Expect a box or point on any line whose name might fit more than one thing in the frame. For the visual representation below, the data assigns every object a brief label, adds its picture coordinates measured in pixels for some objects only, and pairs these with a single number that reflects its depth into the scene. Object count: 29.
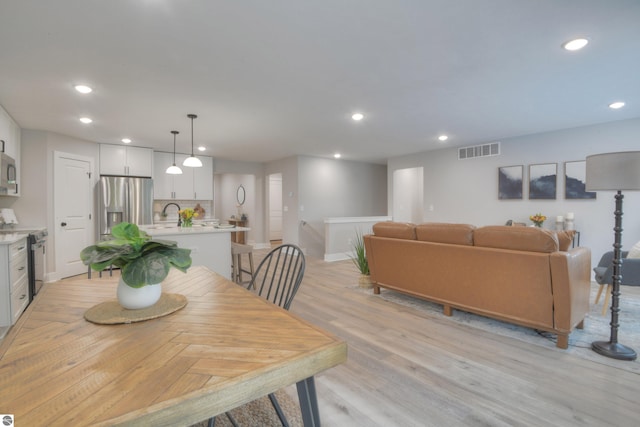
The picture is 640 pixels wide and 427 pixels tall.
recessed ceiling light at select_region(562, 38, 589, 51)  2.19
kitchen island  3.58
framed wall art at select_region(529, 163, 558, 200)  4.84
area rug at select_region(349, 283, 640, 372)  2.39
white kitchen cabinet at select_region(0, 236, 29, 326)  2.77
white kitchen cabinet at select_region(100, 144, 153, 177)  5.53
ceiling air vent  5.47
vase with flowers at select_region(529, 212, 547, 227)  4.77
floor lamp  2.16
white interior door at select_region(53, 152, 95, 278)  4.77
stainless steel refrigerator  5.30
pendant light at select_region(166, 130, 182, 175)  4.30
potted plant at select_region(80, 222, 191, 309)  1.08
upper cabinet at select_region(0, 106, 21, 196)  3.61
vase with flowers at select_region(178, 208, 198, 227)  4.16
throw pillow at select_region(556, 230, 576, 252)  2.51
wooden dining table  0.64
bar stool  4.12
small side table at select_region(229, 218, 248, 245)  8.36
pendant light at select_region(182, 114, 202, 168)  3.85
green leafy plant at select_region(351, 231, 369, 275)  4.17
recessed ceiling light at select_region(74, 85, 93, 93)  2.91
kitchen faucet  6.50
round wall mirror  9.01
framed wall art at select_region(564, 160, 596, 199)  4.54
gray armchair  2.78
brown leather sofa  2.41
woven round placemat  1.08
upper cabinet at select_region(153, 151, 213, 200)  6.27
